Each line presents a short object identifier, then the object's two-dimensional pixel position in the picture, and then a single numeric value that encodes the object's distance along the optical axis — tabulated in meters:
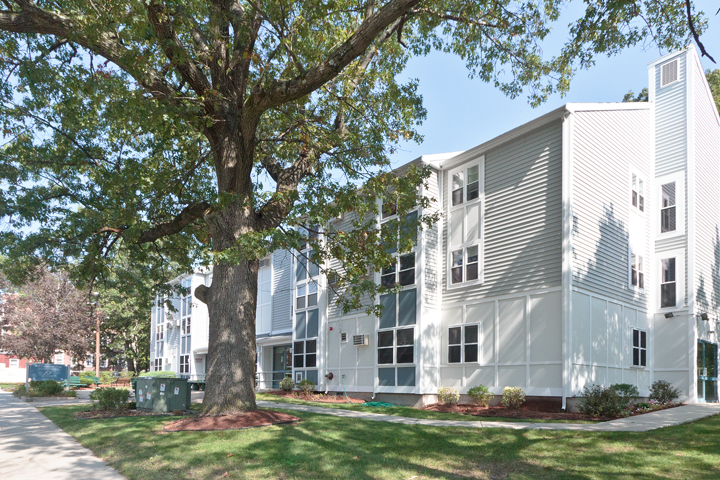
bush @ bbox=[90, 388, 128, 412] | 14.52
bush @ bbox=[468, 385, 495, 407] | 16.30
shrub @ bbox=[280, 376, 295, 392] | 23.59
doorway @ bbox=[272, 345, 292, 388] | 27.89
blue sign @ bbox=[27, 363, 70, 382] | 23.52
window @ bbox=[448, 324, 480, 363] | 17.59
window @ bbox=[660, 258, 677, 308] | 18.42
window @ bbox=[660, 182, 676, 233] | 18.95
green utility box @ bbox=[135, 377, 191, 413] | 14.00
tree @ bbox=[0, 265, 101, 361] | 33.53
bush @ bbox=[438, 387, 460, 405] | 17.27
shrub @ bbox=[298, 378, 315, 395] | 22.49
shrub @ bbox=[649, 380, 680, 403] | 16.31
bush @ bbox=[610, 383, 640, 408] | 14.52
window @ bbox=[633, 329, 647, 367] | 17.77
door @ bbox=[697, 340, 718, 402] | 17.79
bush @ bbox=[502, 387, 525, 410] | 15.44
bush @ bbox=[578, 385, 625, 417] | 13.38
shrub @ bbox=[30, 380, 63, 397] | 21.73
